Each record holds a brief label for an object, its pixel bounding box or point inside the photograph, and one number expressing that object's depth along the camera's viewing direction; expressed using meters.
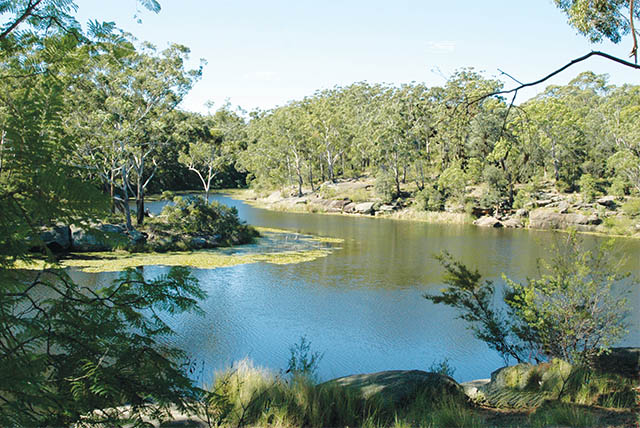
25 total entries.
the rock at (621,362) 7.12
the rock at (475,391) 6.59
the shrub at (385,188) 40.62
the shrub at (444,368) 7.98
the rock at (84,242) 18.62
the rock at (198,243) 21.00
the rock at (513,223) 32.62
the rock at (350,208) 40.19
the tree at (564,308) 7.34
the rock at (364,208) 39.47
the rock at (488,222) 33.16
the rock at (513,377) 6.62
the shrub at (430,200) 37.85
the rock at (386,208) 39.14
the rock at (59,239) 17.98
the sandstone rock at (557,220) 30.66
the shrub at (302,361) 7.01
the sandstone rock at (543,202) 34.69
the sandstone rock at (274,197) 48.64
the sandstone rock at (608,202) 32.28
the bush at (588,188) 33.25
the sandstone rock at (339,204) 41.25
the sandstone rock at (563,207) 32.59
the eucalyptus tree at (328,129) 48.25
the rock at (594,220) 30.59
